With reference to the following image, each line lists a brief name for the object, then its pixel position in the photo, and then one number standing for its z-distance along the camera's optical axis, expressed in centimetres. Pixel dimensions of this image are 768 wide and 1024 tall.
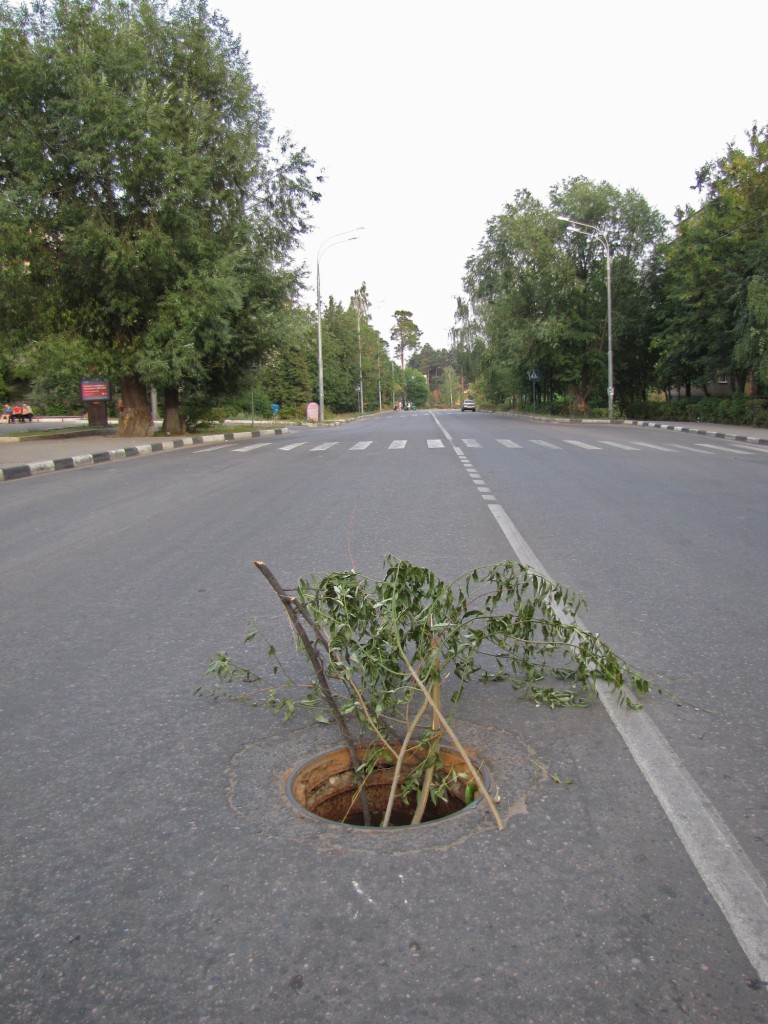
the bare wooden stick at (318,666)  321
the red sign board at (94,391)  2956
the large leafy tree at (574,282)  4675
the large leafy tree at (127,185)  2231
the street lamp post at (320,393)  4728
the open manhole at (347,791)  312
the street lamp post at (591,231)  4339
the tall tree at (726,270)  3038
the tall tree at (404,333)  15338
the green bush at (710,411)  3095
